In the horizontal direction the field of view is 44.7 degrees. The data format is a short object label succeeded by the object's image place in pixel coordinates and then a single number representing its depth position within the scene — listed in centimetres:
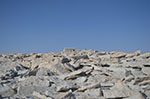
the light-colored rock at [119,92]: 553
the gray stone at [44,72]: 849
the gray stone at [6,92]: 606
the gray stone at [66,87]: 614
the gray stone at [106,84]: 644
